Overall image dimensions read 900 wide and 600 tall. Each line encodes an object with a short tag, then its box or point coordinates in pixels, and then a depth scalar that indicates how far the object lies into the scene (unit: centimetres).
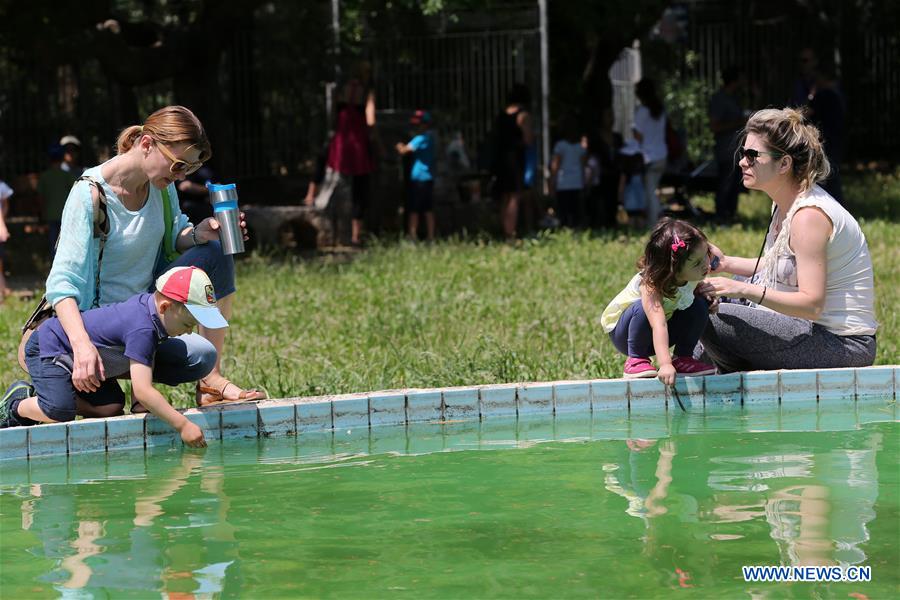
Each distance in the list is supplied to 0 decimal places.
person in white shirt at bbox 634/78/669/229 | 1759
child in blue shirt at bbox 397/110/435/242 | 1659
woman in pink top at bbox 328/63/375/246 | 1684
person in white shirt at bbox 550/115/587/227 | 1747
